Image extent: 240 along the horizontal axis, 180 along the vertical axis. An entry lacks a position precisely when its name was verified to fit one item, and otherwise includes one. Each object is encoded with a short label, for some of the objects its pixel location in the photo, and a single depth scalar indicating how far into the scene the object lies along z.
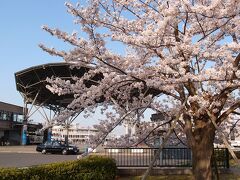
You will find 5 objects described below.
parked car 38.59
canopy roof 39.44
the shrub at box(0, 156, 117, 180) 8.27
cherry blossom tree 6.56
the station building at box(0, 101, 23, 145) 63.09
